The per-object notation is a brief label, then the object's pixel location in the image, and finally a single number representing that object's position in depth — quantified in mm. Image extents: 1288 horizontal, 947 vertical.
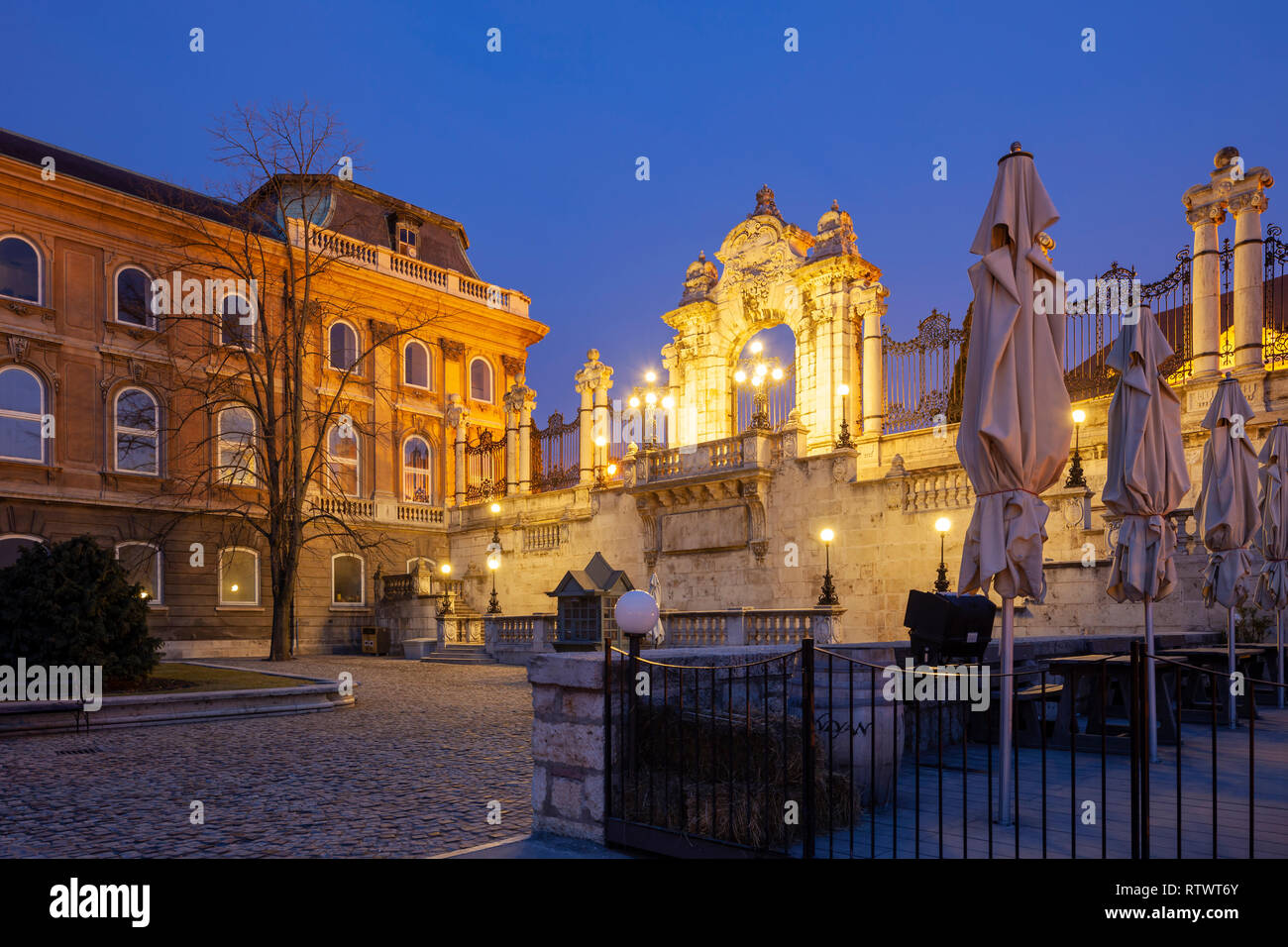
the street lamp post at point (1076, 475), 18750
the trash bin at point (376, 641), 31641
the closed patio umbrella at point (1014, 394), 6422
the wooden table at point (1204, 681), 10852
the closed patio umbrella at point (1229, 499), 11297
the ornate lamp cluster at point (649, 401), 31766
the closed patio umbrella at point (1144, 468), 8812
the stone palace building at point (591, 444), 19547
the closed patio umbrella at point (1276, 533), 12070
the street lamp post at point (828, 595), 19922
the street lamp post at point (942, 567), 19125
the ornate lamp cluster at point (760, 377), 26531
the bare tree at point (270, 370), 25609
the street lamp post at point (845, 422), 24219
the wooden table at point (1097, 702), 8156
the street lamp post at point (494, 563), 33541
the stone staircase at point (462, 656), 26391
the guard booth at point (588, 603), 19906
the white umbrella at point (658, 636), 19906
